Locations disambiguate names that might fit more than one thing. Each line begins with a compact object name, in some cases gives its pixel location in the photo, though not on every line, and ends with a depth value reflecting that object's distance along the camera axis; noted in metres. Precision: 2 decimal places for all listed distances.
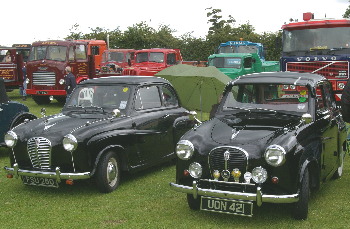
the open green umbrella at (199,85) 13.78
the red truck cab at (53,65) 19.94
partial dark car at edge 10.02
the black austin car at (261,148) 5.69
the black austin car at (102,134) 7.12
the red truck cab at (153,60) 19.95
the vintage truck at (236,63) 19.12
